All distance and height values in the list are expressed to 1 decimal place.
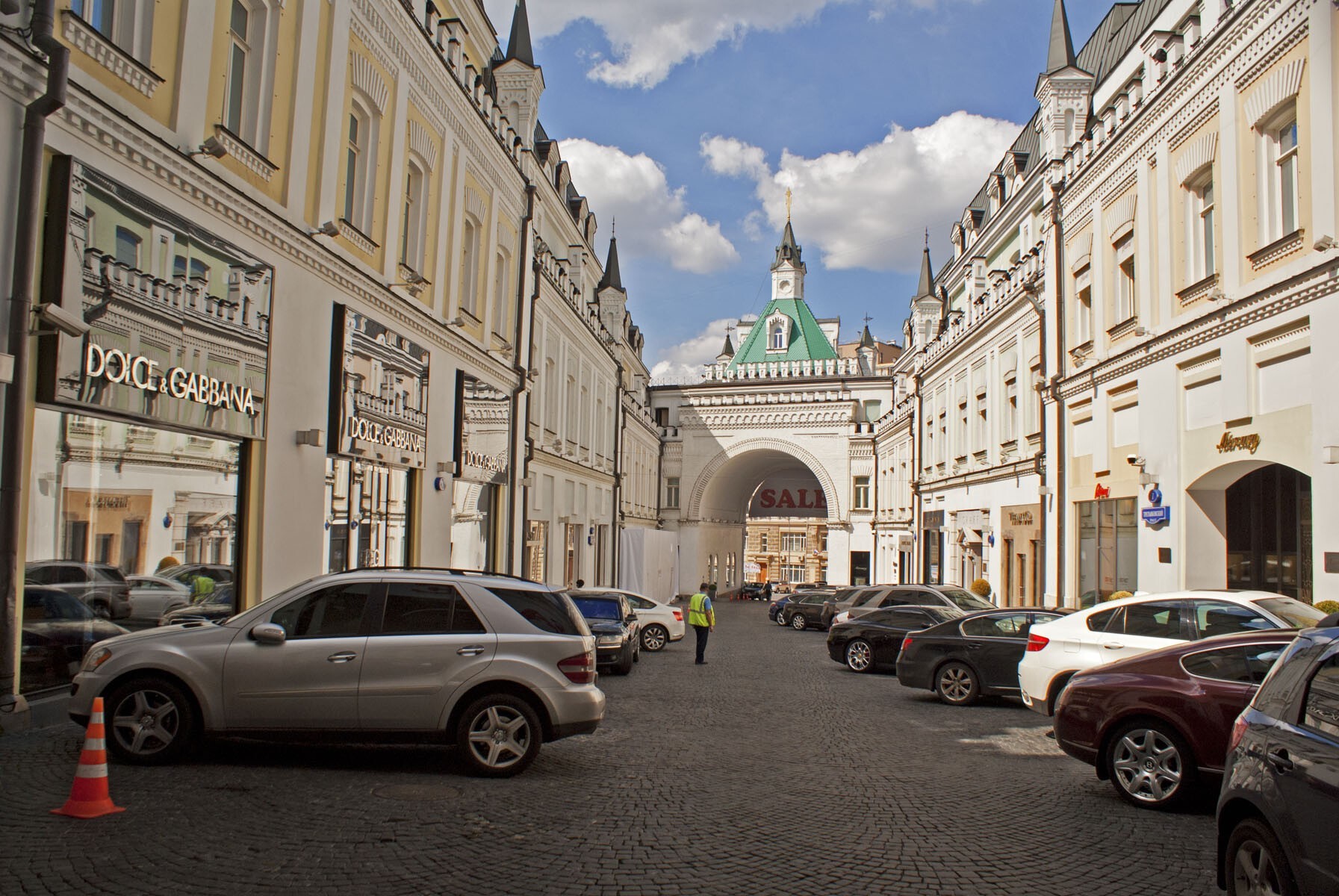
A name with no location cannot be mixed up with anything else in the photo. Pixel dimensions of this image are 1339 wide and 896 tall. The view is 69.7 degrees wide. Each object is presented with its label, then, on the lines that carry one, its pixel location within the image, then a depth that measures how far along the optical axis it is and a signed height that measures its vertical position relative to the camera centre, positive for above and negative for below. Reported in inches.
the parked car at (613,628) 617.6 -62.1
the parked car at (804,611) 1207.6 -92.3
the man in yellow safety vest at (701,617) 705.6 -59.5
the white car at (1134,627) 380.8 -32.5
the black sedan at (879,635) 674.2 -66.4
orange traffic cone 230.4 -62.8
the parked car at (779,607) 1296.8 -99.2
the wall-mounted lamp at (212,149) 397.7 +155.9
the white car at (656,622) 847.7 -77.6
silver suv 288.0 -46.1
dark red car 266.5 -46.9
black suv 150.3 -38.6
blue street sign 669.9 +23.5
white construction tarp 1549.0 -48.6
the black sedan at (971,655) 510.6 -60.0
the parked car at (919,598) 829.2 -49.3
